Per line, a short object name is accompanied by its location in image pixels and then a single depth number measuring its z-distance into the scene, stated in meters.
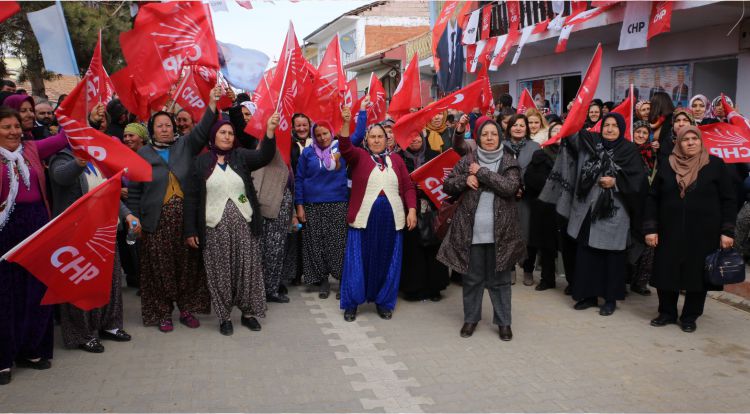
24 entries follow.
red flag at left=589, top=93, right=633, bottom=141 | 6.04
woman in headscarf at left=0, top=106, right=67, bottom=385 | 4.25
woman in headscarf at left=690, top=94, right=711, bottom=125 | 7.36
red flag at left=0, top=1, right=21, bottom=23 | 4.20
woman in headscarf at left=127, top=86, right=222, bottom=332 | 5.34
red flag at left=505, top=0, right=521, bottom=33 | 13.16
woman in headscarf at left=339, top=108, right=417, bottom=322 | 5.73
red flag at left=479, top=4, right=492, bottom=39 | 14.34
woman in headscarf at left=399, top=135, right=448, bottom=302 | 6.27
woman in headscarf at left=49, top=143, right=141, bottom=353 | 4.58
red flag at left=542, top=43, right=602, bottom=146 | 5.70
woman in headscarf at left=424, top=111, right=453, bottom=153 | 7.31
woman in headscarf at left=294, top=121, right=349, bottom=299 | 6.52
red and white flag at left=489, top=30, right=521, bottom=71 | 12.98
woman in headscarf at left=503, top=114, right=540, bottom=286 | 6.73
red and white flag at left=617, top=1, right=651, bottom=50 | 9.12
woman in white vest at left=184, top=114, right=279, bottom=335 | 5.16
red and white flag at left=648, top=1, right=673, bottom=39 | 8.49
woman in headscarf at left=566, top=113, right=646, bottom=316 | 5.69
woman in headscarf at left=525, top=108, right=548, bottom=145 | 7.45
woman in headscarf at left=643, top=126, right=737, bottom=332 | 5.18
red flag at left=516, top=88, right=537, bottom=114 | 8.57
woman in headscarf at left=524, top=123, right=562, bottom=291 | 6.75
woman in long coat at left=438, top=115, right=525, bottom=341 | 5.05
